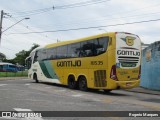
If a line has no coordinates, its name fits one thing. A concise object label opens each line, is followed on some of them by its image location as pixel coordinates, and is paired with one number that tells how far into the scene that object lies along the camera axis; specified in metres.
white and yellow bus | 20.20
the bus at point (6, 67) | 99.06
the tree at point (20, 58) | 149.93
